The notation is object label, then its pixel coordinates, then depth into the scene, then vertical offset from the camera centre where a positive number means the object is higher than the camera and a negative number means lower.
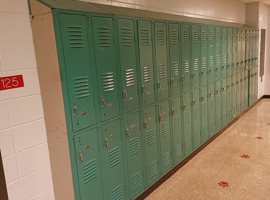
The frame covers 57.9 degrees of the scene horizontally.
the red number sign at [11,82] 1.96 -0.15
